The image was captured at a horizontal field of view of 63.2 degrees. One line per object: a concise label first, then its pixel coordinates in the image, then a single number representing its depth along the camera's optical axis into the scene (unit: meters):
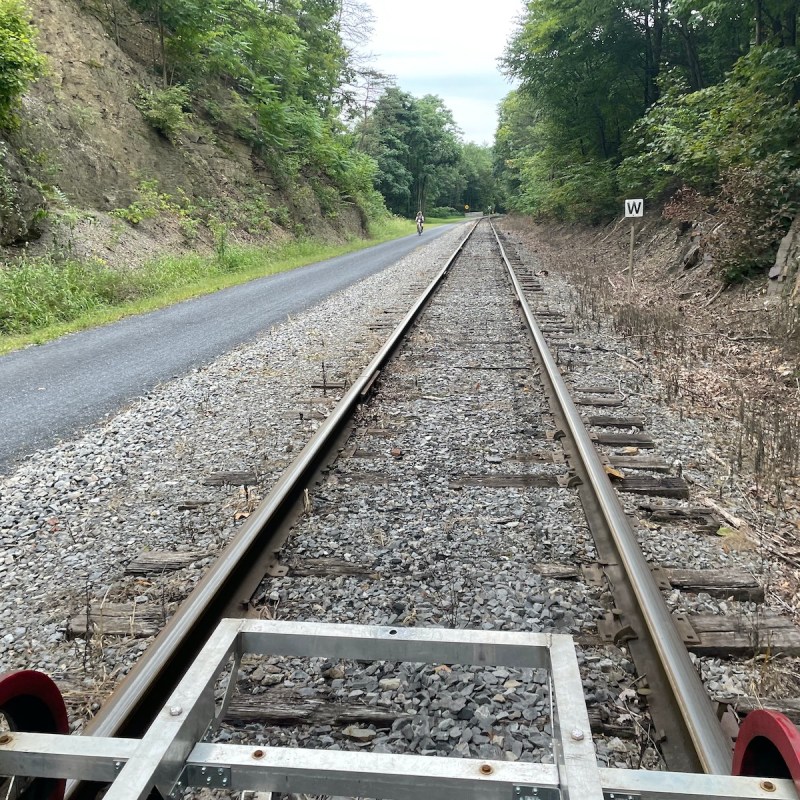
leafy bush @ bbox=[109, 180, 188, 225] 17.17
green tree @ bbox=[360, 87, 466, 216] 59.25
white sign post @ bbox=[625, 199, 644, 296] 12.73
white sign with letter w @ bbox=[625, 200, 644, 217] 12.73
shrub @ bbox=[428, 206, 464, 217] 82.62
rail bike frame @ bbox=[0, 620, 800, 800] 1.31
